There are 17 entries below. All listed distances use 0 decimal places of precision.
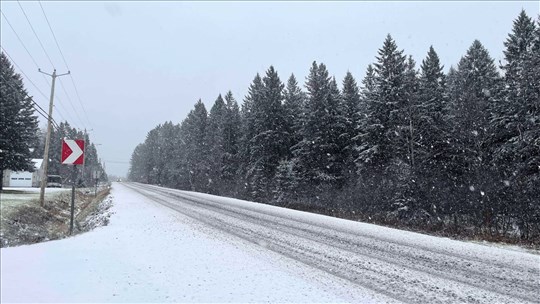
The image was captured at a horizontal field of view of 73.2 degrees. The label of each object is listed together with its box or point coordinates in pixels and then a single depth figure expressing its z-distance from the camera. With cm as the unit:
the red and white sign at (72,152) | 940
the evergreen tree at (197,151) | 6063
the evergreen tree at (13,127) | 2833
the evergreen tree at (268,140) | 4012
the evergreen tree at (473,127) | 1549
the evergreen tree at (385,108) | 2933
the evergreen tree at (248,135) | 4309
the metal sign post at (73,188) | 1016
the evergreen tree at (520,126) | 1341
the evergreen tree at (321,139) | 3422
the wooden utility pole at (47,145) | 1972
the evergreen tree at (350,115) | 3463
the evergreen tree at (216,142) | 5272
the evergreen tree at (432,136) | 1797
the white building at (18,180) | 5306
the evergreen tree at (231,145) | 5141
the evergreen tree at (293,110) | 4066
